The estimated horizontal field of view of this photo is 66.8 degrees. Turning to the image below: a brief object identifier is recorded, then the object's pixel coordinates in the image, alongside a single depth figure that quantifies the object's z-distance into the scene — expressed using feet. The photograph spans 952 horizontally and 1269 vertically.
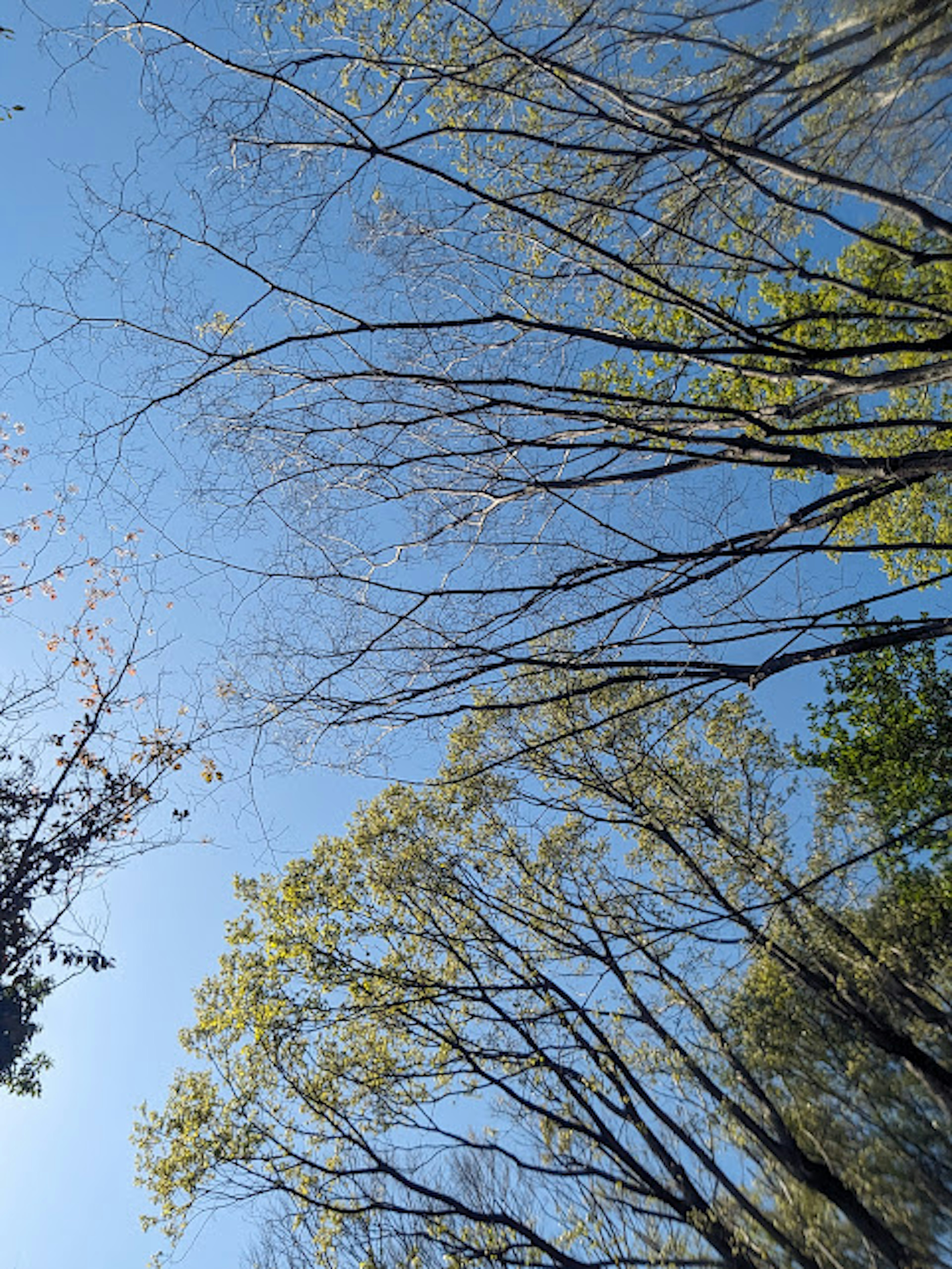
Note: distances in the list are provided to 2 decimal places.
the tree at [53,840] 23.43
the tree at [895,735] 29.04
